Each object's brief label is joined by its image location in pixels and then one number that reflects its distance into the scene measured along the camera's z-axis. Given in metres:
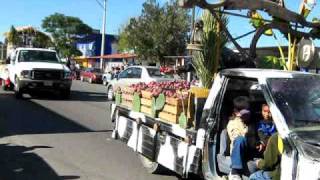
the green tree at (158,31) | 30.18
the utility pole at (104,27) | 37.26
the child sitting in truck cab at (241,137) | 4.13
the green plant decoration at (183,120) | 4.81
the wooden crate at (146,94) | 5.73
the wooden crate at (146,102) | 5.73
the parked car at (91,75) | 30.63
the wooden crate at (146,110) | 5.75
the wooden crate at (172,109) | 4.97
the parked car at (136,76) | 15.38
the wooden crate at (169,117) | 5.04
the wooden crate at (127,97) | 6.31
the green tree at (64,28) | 62.93
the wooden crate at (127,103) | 6.38
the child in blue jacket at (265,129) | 4.26
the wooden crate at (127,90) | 6.34
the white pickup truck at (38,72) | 14.90
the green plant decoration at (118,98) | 6.67
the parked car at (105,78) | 28.51
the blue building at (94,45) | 54.43
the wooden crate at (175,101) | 4.93
